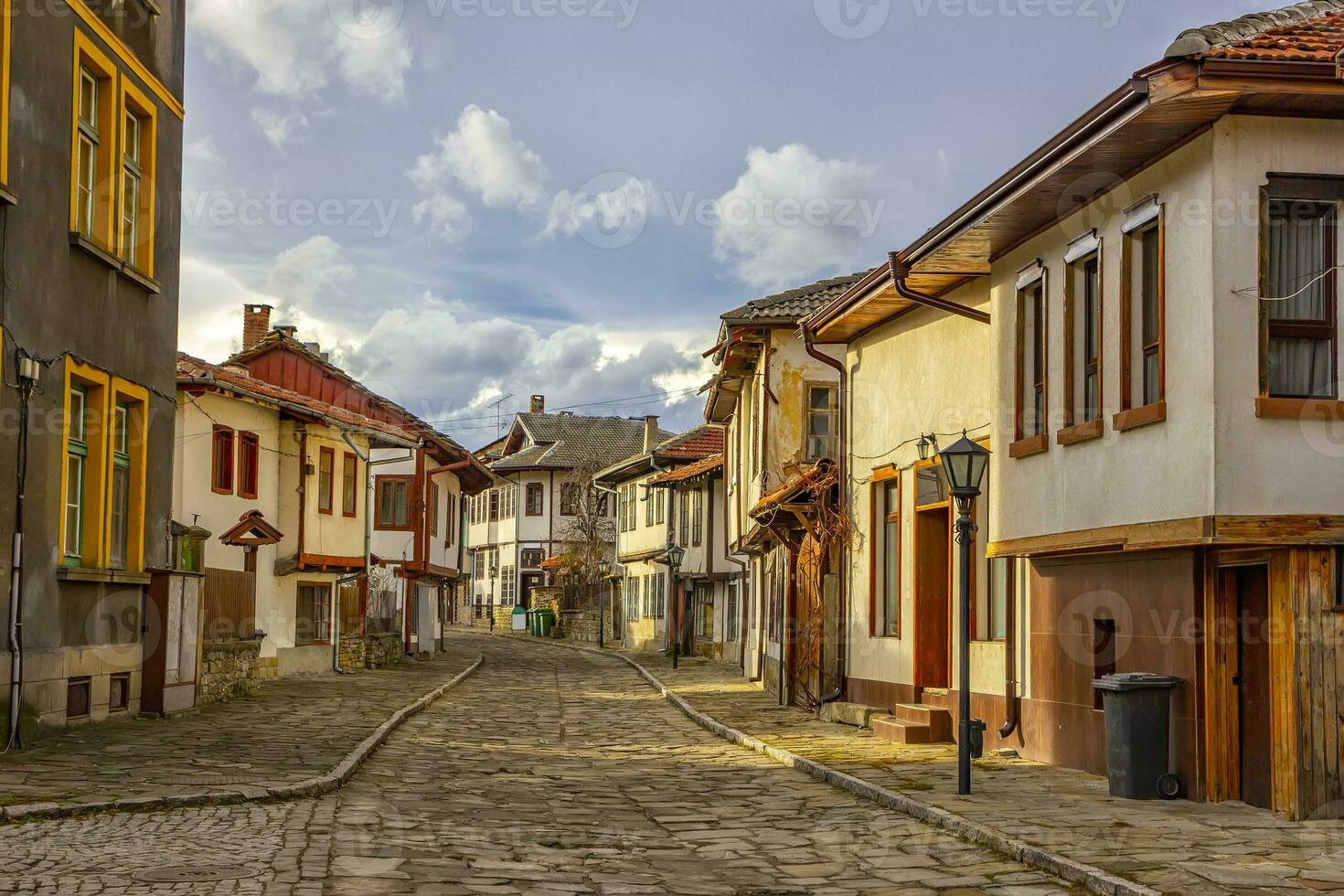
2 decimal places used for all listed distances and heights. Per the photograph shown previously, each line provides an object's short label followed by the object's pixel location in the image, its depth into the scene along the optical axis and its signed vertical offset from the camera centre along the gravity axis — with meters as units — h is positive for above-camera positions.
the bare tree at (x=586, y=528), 64.81 +0.69
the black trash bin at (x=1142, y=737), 12.25 -1.48
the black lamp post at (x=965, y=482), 12.92 +0.55
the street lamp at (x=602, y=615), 55.62 -2.64
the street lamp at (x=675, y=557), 36.31 -0.30
